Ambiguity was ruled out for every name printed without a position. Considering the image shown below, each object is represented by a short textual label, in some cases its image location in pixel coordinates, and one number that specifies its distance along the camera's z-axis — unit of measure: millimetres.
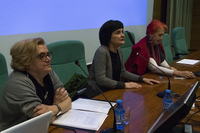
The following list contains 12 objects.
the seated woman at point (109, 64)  1797
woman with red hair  2248
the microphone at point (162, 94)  1469
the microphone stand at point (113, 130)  964
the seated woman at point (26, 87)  1091
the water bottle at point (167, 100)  1252
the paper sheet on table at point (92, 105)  1258
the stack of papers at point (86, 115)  1071
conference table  1072
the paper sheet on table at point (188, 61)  2658
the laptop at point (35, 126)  685
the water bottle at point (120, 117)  1056
